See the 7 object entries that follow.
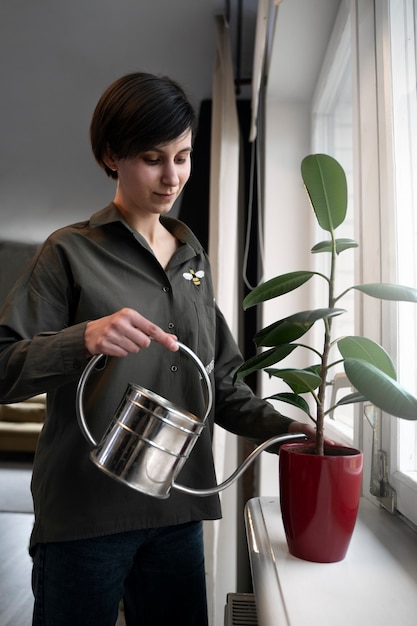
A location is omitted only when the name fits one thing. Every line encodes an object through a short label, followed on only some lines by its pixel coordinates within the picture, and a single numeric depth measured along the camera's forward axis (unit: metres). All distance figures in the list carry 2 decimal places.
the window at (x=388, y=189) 1.13
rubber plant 0.81
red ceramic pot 0.79
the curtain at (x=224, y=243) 2.19
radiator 1.25
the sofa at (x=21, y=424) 3.86
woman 0.96
